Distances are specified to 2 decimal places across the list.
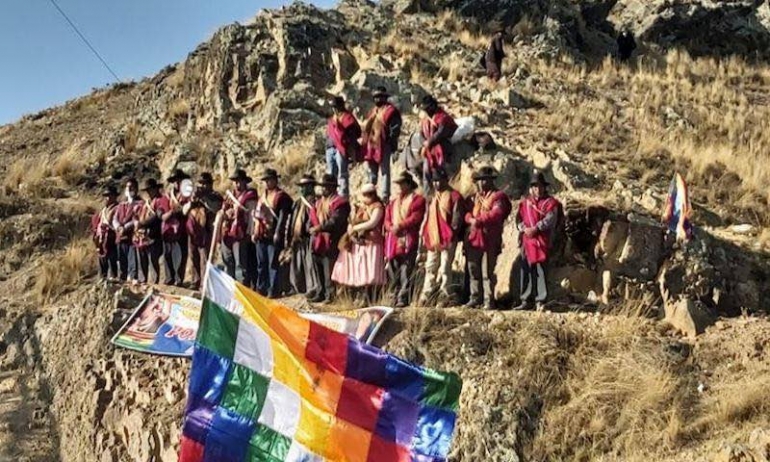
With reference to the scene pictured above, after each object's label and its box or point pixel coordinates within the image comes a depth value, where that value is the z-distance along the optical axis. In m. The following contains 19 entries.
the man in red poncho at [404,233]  9.41
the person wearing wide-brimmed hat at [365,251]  9.78
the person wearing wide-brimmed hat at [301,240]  10.51
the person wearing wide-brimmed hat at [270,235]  10.88
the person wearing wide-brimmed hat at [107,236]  12.90
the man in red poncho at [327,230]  10.14
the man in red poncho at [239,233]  11.09
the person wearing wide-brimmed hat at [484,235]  9.09
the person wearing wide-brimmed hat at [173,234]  11.90
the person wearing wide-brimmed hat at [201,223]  11.74
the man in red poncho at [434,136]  11.12
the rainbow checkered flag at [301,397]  6.66
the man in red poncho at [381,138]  11.68
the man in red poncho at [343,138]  12.14
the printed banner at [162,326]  9.74
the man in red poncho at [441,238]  9.31
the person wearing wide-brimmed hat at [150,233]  12.10
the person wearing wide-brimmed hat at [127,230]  12.52
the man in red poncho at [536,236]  9.02
